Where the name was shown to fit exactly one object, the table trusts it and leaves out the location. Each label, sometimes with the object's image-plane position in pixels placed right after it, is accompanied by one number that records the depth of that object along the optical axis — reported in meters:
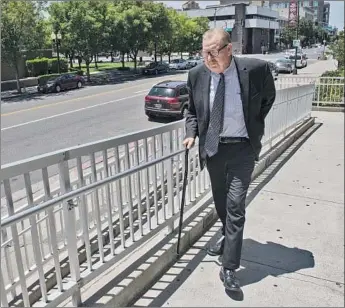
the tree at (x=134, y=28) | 32.91
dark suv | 14.46
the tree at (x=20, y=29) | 20.88
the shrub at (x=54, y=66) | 32.67
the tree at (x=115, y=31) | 31.66
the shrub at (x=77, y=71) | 33.29
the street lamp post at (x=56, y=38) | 29.03
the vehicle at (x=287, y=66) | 22.27
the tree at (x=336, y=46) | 16.27
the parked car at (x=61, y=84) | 25.06
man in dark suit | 2.51
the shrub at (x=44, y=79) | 25.71
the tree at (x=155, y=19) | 33.03
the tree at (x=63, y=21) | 28.70
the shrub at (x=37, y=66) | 30.50
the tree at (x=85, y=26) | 28.64
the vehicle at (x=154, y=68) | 27.77
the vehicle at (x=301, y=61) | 29.20
